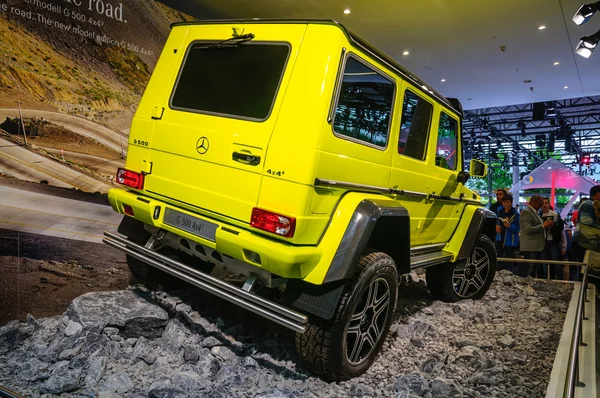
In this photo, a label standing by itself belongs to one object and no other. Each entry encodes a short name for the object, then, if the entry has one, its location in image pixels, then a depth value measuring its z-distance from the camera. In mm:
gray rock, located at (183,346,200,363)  2717
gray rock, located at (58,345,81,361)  2633
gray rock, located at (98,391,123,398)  2240
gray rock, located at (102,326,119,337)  2867
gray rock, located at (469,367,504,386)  2688
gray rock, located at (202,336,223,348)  2869
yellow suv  2322
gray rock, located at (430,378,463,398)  2494
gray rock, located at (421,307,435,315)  4019
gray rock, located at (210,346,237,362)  2764
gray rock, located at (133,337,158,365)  2689
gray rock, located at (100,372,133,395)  2340
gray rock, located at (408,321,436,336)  3527
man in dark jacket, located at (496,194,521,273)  6680
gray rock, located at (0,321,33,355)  2818
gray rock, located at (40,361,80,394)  2299
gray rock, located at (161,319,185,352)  2848
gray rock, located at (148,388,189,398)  2264
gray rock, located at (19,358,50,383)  2439
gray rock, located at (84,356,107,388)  2391
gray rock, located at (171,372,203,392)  2379
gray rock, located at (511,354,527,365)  3068
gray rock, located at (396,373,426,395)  2535
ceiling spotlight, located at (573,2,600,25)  5148
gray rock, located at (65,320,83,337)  2848
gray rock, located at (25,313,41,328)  3067
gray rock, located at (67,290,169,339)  2934
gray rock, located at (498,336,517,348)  3385
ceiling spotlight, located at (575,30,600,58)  5855
